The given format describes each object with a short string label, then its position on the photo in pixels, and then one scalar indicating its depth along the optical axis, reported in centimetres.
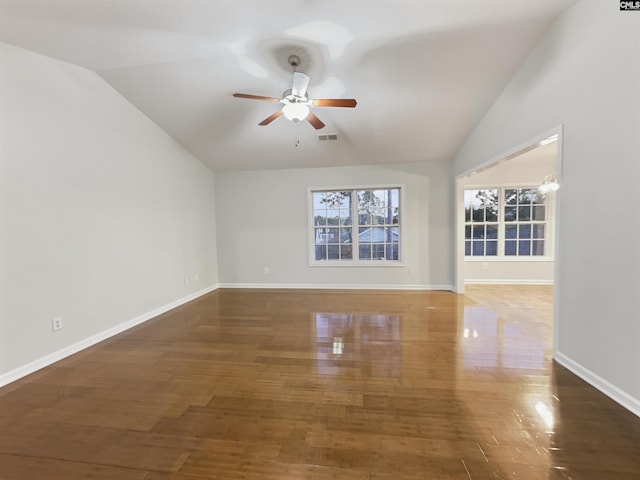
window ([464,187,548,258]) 580
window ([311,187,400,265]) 557
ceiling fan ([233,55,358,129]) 256
